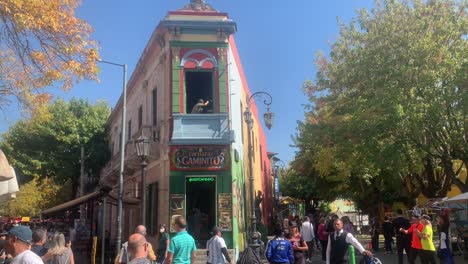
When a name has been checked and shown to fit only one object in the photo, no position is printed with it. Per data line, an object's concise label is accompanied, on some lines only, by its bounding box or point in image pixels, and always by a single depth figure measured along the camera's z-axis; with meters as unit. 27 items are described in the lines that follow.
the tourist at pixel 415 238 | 11.43
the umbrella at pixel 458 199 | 14.50
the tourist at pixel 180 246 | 7.42
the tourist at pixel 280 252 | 7.95
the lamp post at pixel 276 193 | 38.56
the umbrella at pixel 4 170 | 6.19
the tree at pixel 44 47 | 9.08
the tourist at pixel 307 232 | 15.73
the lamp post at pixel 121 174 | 13.41
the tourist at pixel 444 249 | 12.75
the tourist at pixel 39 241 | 6.80
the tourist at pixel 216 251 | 9.20
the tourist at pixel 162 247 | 11.01
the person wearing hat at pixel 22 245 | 4.23
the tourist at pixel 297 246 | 8.91
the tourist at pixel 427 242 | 11.16
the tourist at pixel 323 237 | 16.12
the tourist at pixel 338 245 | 8.42
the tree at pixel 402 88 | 16.50
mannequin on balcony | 16.56
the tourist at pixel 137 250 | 4.25
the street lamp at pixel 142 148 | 13.70
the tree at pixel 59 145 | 31.52
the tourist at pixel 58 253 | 6.88
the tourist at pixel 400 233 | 13.76
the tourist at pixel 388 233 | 18.25
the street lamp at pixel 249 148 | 13.35
